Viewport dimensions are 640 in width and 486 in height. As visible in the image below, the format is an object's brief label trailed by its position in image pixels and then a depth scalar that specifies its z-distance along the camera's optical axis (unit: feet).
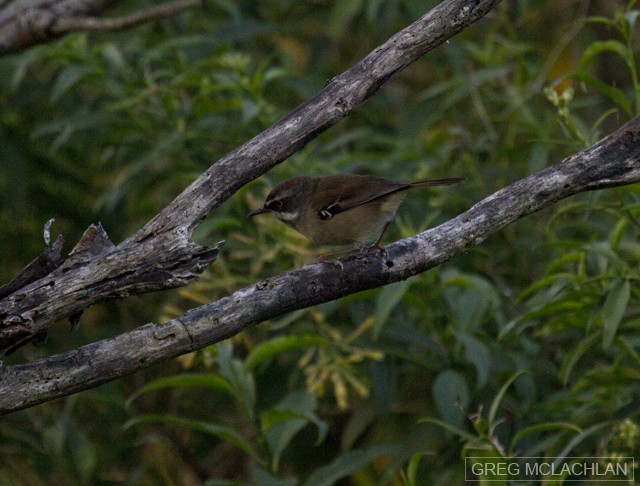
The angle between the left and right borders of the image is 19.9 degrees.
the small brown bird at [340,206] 30.32
